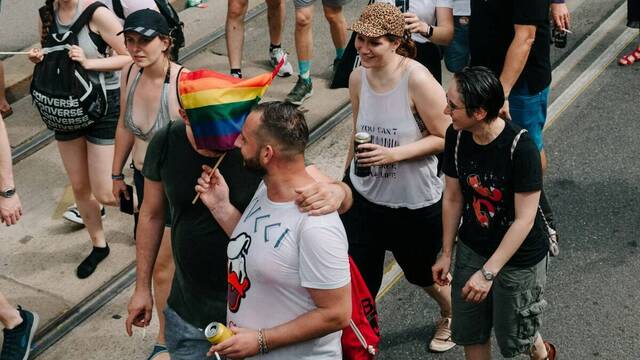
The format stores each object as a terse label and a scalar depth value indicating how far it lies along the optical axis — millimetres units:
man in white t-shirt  3670
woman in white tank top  4938
